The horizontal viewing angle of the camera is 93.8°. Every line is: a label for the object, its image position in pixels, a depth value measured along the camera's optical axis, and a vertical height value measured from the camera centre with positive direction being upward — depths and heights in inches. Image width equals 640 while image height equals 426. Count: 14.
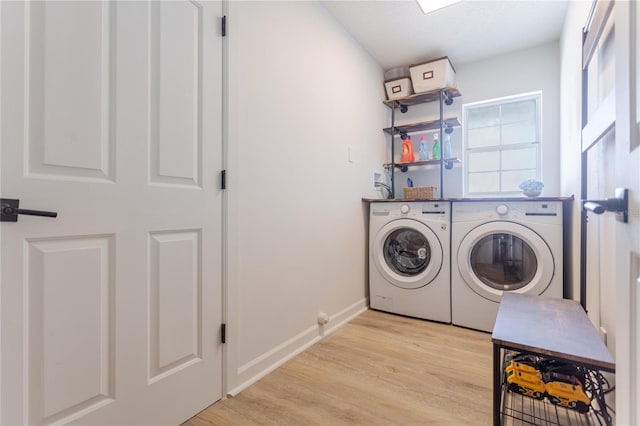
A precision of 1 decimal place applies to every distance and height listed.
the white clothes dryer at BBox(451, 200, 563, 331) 79.5 -11.2
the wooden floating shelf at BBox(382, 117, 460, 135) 113.3 +35.5
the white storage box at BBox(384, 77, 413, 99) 118.0 +50.9
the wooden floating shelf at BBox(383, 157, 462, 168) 111.5 +20.3
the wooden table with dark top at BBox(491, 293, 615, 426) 36.8 -16.8
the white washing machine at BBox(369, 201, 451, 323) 93.8 -14.6
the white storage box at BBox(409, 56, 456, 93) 108.2 +51.9
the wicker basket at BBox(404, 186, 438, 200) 107.4 +8.3
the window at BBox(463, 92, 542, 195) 111.3 +27.7
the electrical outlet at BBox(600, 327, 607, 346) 46.1 -18.7
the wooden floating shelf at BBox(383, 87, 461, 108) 109.8 +45.5
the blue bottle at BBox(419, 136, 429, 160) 118.3 +25.8
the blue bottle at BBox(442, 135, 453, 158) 114.3 +25.6
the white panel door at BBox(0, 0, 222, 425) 33.8 +0.5
